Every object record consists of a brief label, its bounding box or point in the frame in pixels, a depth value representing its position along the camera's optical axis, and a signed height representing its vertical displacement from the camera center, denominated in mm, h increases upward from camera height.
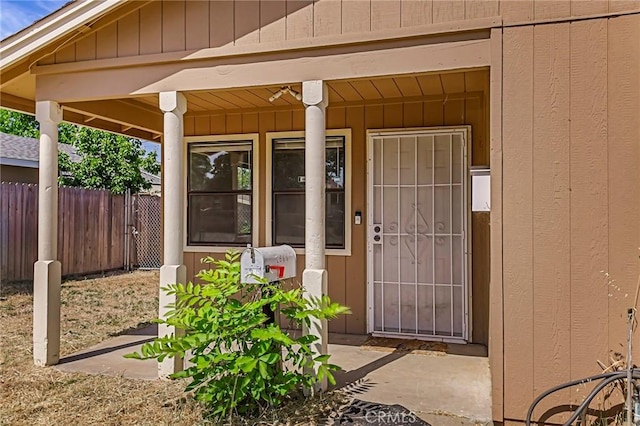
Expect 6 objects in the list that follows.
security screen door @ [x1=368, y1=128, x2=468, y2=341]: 4812 -193
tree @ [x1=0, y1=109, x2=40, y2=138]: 20188 +3844
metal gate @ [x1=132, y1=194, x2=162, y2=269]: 10781 -356
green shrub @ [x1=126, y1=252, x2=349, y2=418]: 2930 -812
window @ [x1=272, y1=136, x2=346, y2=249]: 5176 +258
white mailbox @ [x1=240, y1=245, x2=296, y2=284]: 3260 -345
